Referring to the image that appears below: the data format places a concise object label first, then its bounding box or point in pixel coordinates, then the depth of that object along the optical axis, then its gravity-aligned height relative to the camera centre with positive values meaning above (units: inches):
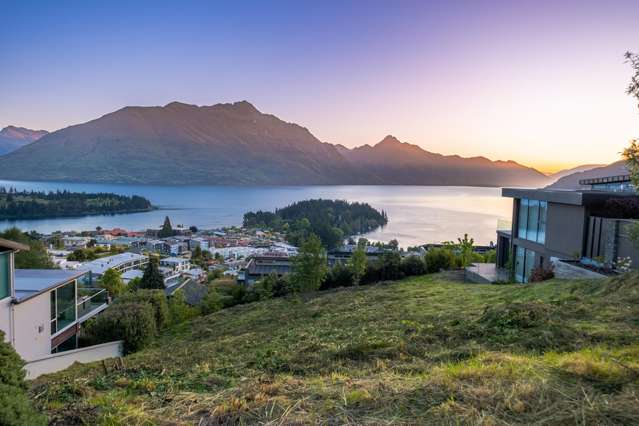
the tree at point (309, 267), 759.7 -165.5
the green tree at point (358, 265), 768.9 -162.0
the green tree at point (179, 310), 689.0 -249.0
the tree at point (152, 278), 1029.8 -268.6
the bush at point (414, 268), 771.4 -160.6
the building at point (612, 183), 550.1 +24.7
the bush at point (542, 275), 448.5 -96.6
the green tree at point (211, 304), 783.1 -258.0
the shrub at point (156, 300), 526.9 -176.5
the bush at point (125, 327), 419.5 -167.6
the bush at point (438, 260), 776.9 -145.4
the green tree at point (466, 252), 752.3 -123.4
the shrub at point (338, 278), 827.4 -203.2
